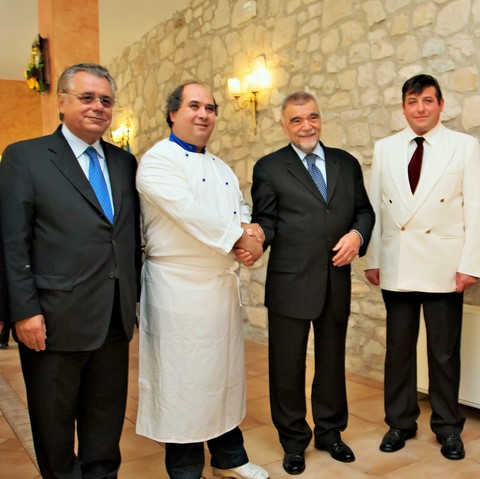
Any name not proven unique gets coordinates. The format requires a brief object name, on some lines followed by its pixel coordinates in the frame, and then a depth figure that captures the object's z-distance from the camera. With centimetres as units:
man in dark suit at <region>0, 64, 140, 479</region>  173
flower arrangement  447
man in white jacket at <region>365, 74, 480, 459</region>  242
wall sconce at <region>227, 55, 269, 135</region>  452
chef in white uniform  203
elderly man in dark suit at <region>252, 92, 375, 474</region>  227
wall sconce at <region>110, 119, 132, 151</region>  709
